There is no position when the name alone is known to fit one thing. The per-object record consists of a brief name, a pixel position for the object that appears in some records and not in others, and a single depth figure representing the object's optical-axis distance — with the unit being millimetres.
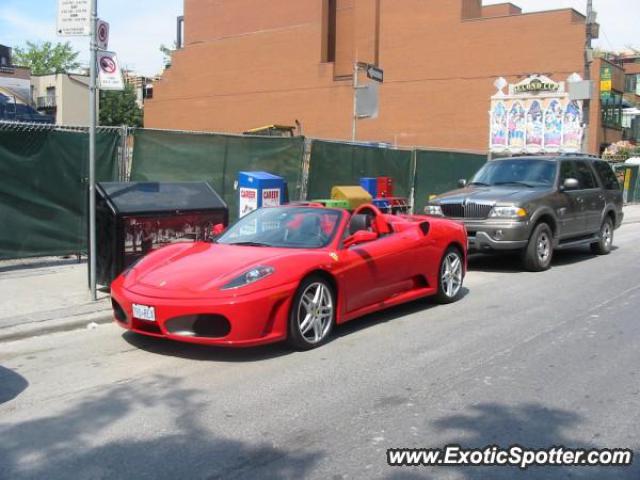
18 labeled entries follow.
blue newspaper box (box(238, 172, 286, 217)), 10836
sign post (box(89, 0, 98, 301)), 7703
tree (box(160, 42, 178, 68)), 91562
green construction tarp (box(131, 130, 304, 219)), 11086
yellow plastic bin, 13930
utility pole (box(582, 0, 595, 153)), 22438
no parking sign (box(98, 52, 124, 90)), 7828
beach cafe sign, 35344
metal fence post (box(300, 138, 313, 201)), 13742
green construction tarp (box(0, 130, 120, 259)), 9484
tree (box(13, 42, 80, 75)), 89500
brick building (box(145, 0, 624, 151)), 37156
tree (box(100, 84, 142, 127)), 67438
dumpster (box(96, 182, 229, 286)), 8148
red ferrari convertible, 5688
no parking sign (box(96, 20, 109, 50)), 7770
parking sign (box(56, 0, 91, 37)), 7645
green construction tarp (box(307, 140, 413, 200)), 14188
